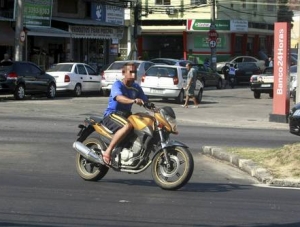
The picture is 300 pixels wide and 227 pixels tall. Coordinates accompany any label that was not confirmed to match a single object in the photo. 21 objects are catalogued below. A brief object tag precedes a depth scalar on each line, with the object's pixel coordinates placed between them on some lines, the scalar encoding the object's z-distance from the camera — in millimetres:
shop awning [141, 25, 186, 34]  61181
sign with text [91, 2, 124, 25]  45656
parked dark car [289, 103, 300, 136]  16141
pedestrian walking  28312
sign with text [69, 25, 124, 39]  41281
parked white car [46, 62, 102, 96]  32031
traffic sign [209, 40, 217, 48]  49125
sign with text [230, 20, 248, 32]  60500
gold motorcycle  9562
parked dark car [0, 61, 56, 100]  28203
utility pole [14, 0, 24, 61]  31922
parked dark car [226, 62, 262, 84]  46844
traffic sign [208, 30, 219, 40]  48628
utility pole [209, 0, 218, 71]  48781
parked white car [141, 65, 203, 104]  29766
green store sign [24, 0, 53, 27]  38156
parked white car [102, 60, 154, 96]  32497
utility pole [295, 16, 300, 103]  21375
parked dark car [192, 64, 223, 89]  42469
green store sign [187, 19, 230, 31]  59781
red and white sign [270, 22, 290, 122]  22375
